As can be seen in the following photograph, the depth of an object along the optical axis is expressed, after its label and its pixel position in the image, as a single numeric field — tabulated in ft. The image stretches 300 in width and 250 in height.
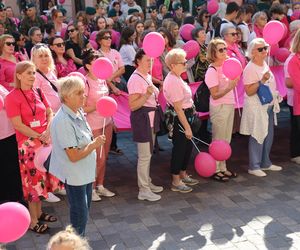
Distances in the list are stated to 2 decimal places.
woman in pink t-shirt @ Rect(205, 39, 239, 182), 19.98
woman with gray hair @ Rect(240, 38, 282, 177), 20.38
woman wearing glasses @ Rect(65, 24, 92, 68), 25.72
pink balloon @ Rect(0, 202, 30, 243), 10.32
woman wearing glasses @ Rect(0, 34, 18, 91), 19.90
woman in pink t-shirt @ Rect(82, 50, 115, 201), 18.60
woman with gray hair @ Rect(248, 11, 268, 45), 26.55
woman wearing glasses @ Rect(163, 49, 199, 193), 18.70
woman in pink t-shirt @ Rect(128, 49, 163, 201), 18.43
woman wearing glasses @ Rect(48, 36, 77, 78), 21.85
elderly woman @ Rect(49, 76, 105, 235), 13.47
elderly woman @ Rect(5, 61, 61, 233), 16.21
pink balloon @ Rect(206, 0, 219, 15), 34.35
